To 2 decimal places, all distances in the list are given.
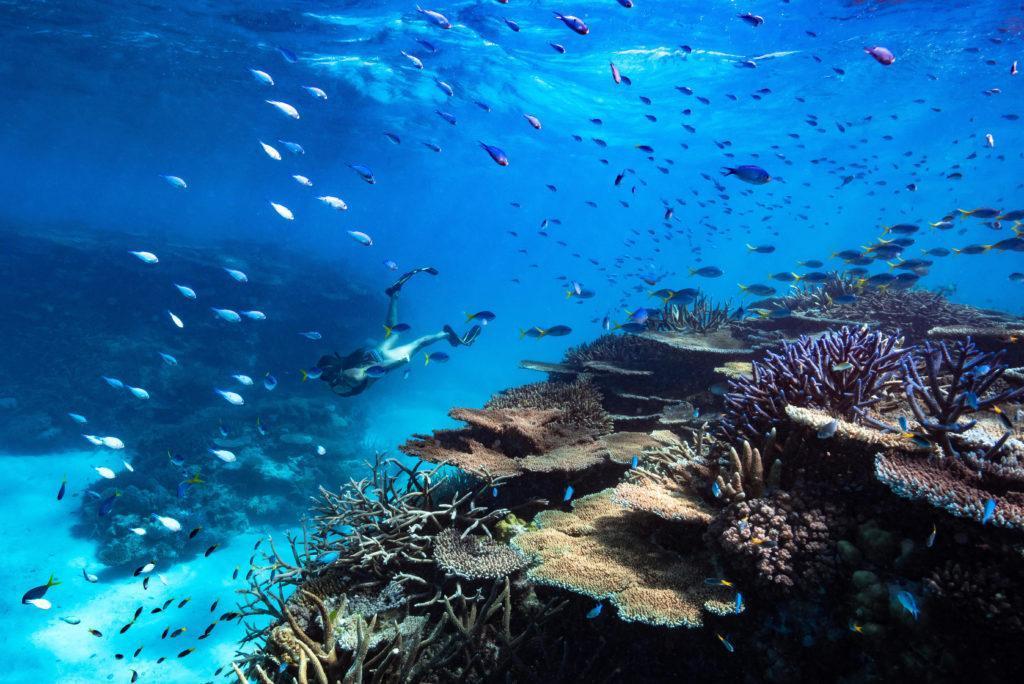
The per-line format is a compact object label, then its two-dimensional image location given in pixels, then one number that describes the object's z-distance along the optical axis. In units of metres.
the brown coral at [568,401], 5.90
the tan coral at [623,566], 2.73
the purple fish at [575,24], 7.20
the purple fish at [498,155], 7.03
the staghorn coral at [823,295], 10.25
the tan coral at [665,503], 3.24
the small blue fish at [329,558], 4.22
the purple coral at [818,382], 3.80
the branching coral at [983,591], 2.13
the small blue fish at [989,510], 2.17
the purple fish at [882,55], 7.38
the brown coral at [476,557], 3.48
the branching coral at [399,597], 3.02
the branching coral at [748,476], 3.22
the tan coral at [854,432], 2.95
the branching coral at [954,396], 3.02
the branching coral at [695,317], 9.66
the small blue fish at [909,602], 2.21
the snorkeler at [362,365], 10.86
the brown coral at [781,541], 2.70
